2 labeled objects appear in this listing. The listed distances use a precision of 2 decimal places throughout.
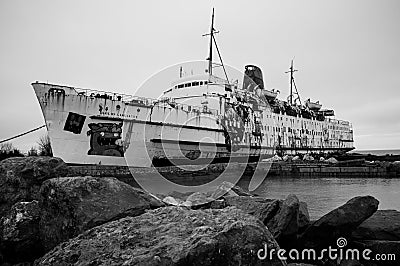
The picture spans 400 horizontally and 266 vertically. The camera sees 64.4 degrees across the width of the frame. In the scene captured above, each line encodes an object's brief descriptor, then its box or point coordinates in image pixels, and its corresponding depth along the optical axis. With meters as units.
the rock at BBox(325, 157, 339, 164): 31.24
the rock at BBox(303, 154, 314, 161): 35.72
